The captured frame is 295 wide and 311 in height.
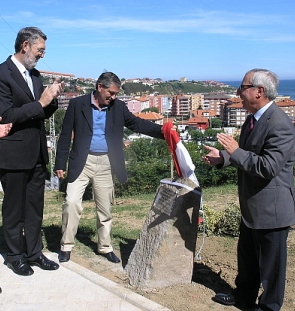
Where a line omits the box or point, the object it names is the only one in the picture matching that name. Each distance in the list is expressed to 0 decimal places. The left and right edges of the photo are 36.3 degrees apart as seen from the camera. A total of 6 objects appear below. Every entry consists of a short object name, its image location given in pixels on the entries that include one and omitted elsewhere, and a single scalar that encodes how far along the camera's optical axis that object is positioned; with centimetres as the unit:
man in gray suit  328
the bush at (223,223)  598
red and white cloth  428
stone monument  416
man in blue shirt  473
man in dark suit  415
